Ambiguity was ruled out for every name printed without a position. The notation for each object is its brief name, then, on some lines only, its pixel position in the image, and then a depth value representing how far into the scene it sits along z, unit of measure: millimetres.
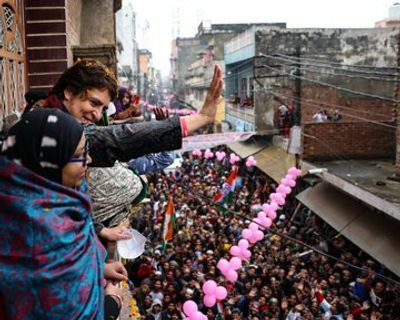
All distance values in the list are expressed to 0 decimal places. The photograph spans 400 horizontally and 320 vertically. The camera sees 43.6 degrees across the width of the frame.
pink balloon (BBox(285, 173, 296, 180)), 12658
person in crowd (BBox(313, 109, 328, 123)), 16703
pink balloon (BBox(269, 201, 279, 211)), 11219
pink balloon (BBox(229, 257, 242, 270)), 8305
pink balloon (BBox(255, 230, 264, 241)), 9320
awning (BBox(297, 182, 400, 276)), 8602
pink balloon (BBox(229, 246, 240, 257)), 8695
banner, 13812
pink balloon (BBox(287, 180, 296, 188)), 12566
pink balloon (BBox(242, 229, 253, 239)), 9312
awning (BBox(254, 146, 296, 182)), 15758
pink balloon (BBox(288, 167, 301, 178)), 12812
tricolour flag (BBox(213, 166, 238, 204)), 13273
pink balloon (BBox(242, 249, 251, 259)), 8773
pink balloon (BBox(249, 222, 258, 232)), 9508
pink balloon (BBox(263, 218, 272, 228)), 10266
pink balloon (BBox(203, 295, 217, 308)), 7590
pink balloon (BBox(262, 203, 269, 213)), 11230
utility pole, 18656
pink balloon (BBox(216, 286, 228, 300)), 7590
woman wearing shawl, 1364
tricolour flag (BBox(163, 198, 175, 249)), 10500
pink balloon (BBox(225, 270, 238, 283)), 8211
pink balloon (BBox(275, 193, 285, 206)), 11688
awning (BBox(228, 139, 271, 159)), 20083
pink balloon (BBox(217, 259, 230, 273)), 8205
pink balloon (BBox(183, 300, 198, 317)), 7121
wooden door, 4891
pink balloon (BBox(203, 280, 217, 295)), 7580
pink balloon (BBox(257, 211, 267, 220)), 10520
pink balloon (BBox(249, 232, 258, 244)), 9304
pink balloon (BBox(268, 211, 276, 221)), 11086
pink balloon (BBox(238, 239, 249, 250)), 8805
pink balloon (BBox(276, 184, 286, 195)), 12088
